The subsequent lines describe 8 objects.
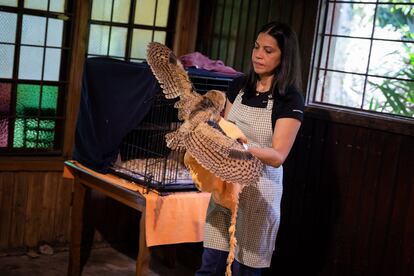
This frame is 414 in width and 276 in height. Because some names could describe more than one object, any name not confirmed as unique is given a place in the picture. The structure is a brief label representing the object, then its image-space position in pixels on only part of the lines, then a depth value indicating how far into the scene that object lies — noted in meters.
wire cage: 3.47
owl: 2.40
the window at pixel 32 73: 4.22
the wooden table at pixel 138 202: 3.41
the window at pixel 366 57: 3.79
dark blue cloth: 3.50
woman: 2.82
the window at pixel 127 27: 4.52
